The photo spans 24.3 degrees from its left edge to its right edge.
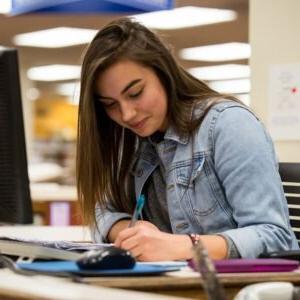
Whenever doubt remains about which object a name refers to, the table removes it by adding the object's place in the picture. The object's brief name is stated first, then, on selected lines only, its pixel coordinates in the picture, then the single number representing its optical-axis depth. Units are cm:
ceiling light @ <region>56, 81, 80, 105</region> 1496
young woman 160
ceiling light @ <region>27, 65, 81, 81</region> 1228
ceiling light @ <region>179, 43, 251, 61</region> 927
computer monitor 147
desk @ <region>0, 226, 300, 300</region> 110
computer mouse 115
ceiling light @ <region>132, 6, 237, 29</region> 715
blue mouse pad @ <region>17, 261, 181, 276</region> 113
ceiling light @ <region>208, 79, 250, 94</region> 1336
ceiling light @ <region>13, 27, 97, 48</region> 862
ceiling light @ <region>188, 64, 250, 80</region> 1142
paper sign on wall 352
